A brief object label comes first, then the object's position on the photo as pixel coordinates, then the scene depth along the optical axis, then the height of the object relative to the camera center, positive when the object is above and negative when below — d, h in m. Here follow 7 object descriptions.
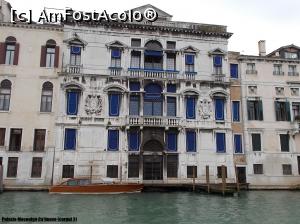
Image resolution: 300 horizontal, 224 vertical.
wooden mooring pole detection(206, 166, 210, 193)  21.75 -0.65
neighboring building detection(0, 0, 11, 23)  26.44 +13.09
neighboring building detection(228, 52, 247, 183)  26.14 +4.19
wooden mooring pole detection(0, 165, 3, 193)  21.19 -0.86
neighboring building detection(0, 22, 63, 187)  23.28 +4.97
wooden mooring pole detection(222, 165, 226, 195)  20.06 -1.03
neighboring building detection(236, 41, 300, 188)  26.33 +4.41
